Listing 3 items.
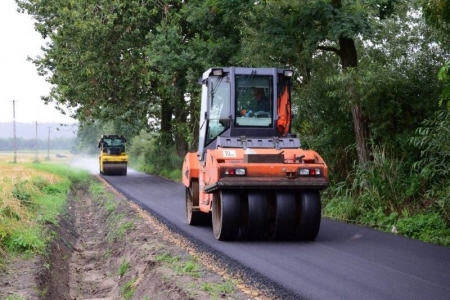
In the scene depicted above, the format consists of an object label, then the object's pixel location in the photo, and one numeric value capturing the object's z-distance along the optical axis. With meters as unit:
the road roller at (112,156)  39.66
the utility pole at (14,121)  57.64
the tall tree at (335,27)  15.02
